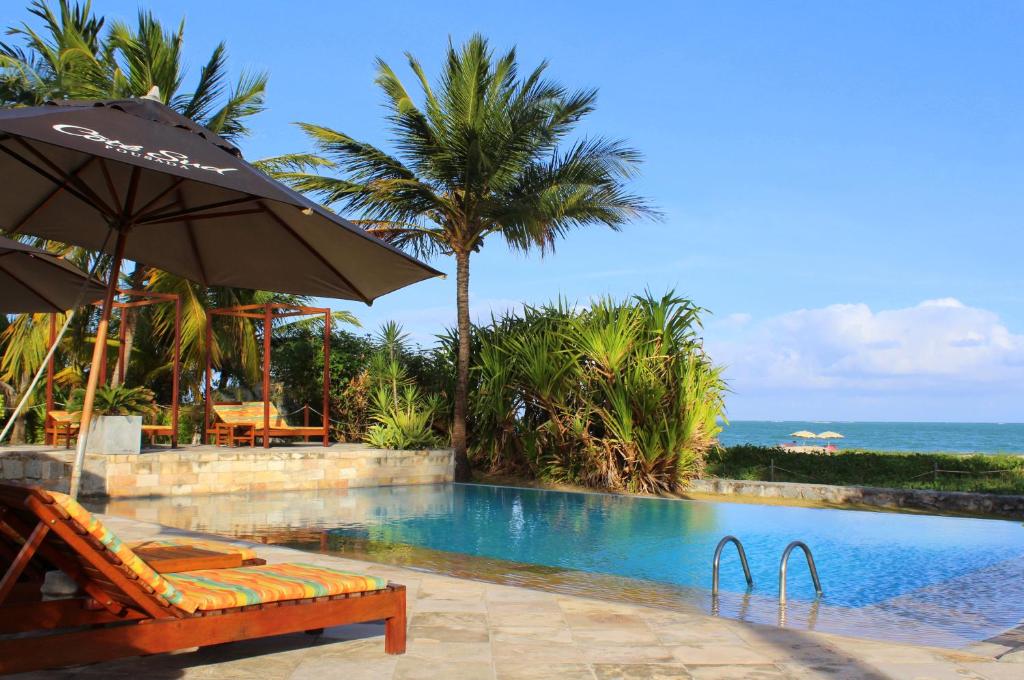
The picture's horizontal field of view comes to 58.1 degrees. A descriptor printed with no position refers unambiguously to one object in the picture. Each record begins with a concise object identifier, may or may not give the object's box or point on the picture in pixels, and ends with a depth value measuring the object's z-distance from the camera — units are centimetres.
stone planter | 1296
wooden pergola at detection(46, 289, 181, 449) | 1476
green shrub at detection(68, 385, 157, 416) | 1294
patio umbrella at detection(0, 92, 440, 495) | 388
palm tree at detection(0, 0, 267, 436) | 1702
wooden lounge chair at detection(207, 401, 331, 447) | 1628
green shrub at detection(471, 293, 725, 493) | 1563
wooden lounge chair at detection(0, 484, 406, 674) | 311
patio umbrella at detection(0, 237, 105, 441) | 672
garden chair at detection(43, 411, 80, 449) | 1450
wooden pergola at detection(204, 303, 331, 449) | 1565
